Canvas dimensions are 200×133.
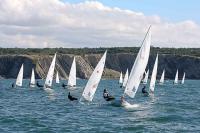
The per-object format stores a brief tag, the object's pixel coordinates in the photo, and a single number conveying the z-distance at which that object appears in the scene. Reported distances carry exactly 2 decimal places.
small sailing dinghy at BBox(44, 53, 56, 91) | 88.31
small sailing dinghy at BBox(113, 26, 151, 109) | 48.28
